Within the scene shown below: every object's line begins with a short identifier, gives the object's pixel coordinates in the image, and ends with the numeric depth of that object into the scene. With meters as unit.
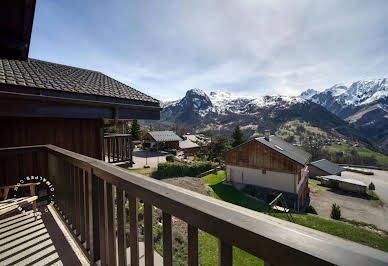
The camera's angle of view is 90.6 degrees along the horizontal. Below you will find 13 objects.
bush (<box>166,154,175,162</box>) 25.38
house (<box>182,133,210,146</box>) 35.33
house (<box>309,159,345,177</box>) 31.45
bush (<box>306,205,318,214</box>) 16.05
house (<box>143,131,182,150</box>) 35.78
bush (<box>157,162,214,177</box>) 19.58
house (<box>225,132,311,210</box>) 17.36
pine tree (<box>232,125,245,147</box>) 31.77
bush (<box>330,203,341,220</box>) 14.33
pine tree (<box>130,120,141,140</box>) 39.85
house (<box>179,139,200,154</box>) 37.88
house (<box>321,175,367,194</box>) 23.89
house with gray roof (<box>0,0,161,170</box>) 2.90
